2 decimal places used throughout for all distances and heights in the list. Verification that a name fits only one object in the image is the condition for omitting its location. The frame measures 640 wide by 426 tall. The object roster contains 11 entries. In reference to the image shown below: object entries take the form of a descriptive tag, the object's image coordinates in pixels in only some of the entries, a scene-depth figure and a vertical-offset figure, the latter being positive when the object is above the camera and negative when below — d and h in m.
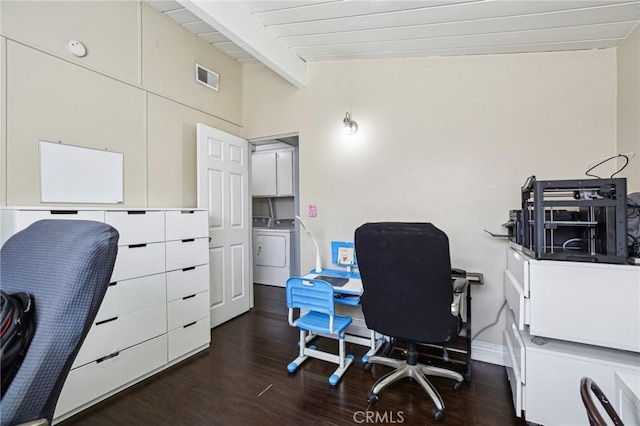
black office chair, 1.63 -0.45
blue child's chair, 2.12 -0.84
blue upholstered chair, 0.79 -0.25
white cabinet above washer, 4.80 +0.64
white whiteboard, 1.94 +0.27
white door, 3.00 -0.04
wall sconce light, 2.83 +0.84
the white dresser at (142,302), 1.79 -0.69
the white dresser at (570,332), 1.26 -0.56
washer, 4.60 -0.71
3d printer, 1.29 -0.07
